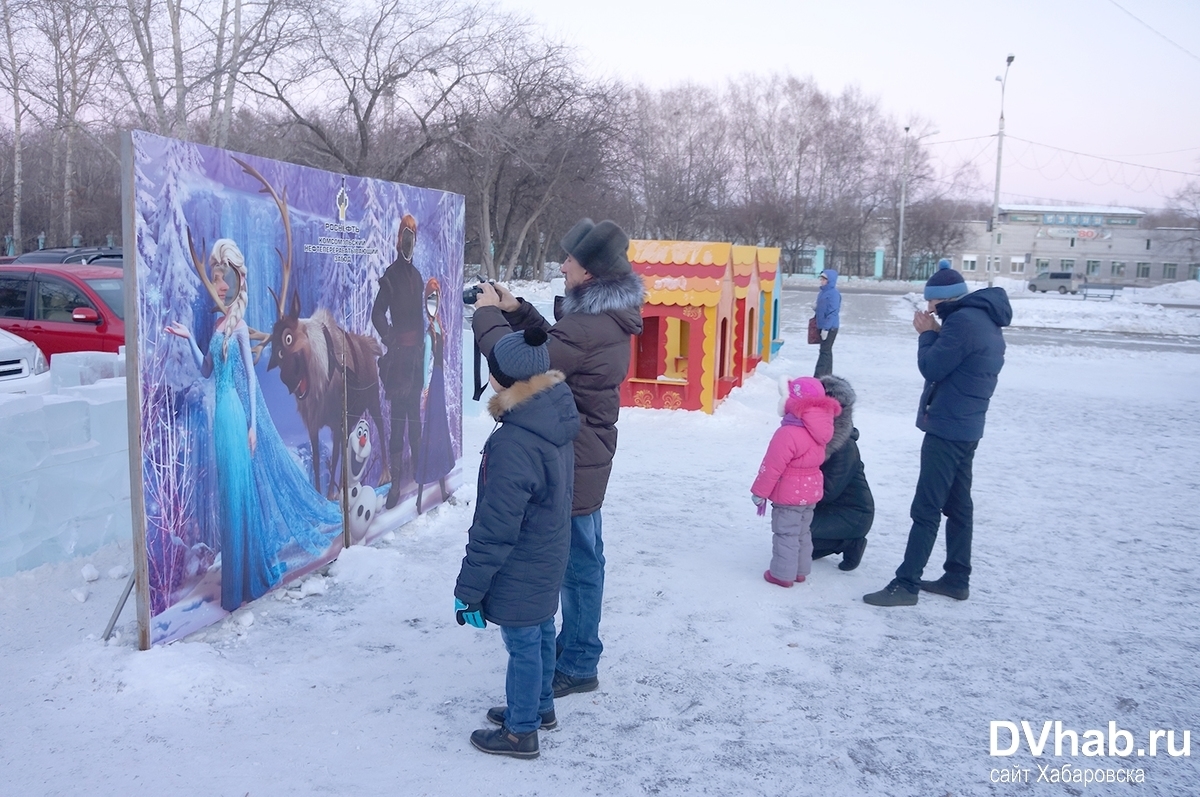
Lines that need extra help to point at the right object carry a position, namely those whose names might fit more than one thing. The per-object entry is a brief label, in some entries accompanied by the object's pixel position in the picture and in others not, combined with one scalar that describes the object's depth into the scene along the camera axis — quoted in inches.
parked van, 1859.0
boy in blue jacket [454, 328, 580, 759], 115.1
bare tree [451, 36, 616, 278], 872.9
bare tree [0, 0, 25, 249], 733.3
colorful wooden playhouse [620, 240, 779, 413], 386.3
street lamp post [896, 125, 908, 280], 2102.7
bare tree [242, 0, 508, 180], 748.6
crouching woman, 198.1
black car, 633.6
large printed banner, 138.6
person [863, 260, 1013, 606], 177.4
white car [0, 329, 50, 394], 307.1
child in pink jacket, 189.6
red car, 361.4
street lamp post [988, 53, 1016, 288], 1314.0
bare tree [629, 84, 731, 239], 1704.0
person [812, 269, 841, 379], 516.5
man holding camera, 137.4
